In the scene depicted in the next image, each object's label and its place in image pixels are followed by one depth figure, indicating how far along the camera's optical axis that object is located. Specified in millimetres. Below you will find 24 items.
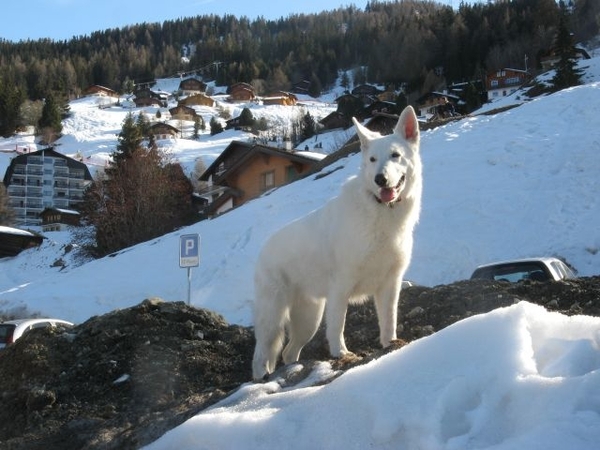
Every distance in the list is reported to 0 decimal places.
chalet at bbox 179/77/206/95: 186375
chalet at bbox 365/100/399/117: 107250
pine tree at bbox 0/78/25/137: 136625
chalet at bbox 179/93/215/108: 171750
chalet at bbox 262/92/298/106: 165875
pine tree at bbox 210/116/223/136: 139875
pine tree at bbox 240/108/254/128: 135000
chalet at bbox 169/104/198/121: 155425
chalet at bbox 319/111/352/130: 108938
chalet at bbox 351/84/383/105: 145625
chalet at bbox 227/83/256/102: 175125
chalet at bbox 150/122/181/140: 133750
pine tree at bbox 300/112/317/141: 105800
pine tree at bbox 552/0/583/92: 64688
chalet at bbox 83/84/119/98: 177125
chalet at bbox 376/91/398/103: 134150
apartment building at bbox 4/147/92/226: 116500
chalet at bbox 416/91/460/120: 103512
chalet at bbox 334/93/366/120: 115000
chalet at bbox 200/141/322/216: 50125
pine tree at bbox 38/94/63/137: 136125
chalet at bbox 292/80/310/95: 188375
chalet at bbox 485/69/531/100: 105000
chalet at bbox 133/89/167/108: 168500
